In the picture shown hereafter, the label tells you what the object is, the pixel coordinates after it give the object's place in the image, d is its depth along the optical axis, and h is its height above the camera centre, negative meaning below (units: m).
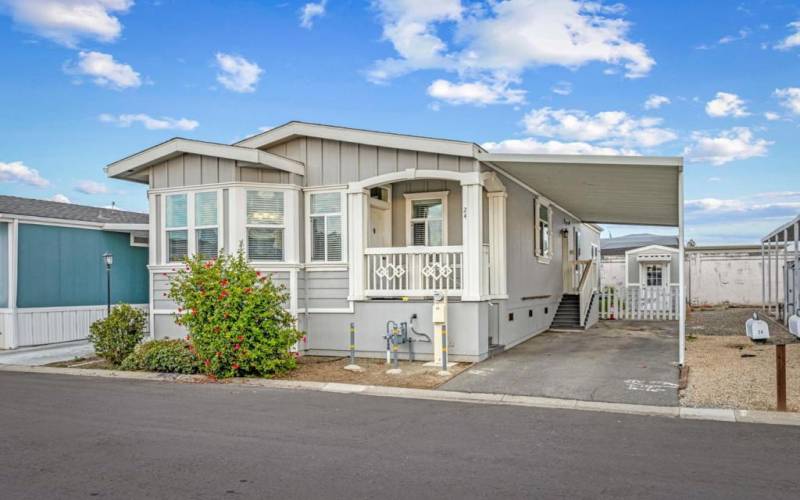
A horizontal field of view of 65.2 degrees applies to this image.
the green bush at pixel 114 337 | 11.20 -1.21
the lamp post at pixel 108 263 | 14.29 +0.15
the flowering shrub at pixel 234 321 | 9.57 -0.82
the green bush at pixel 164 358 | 10.18 -1.47
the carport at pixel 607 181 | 9.83 +1.59
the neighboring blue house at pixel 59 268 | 13.85 +0.06
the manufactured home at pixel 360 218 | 10.80 +0.93
